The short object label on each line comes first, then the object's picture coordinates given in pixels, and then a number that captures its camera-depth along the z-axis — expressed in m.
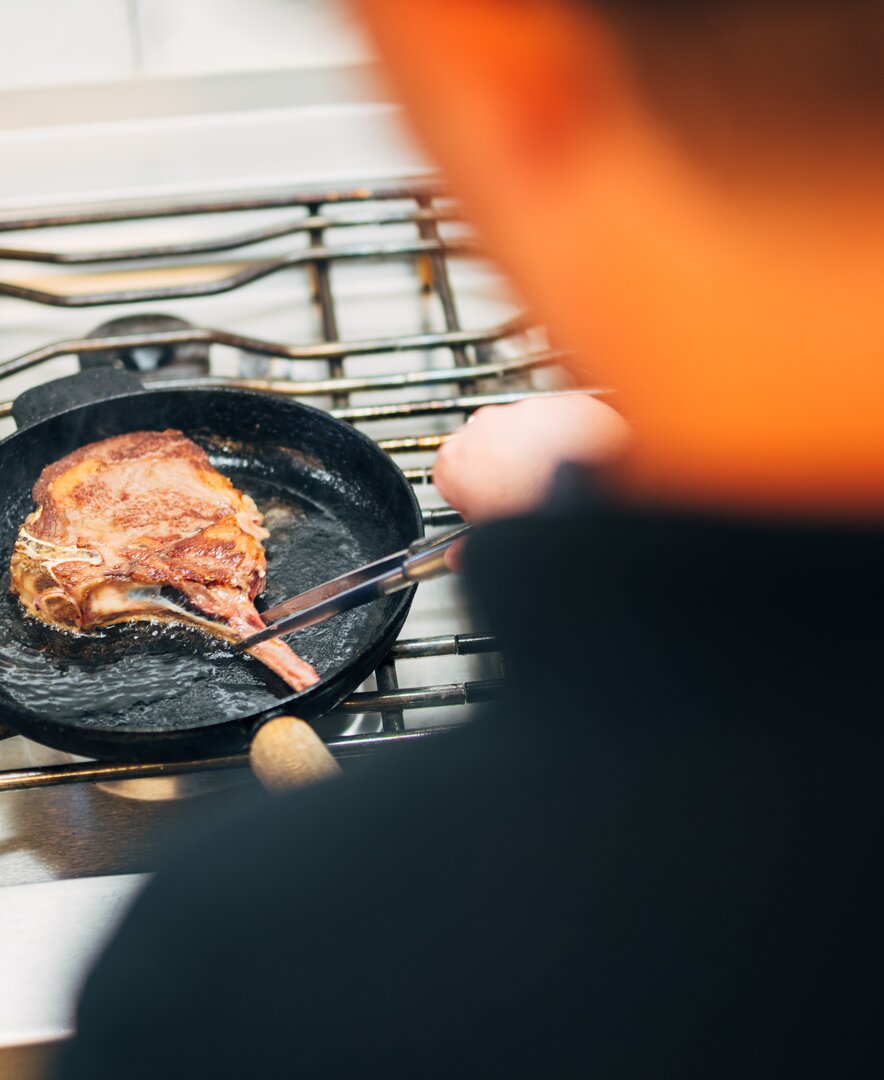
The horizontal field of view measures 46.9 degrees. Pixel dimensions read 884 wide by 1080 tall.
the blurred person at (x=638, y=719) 0.42
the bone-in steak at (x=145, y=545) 0.99
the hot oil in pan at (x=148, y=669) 0.92
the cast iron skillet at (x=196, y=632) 0.85
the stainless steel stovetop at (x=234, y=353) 0.85
